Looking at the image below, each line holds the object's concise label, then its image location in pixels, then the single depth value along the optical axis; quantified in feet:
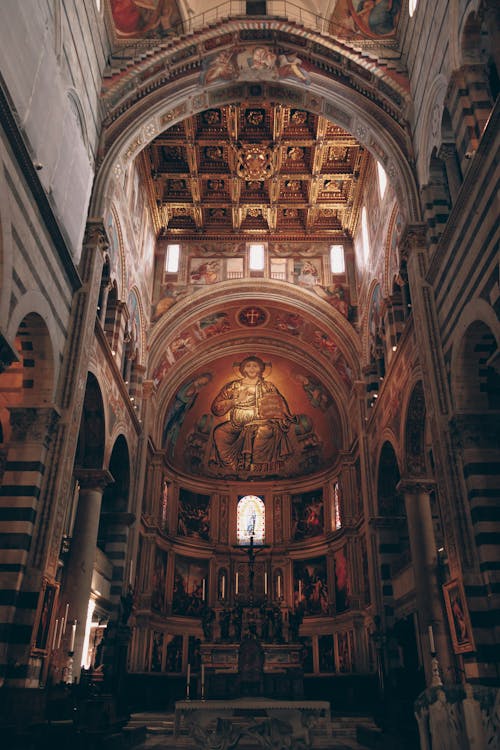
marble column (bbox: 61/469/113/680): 48.80
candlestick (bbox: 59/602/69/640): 45.73
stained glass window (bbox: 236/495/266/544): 99.04
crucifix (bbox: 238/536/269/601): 63.36
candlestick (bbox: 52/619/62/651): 42.46
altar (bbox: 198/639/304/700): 51.85
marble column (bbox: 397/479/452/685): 45.47
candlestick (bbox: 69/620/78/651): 45.83
